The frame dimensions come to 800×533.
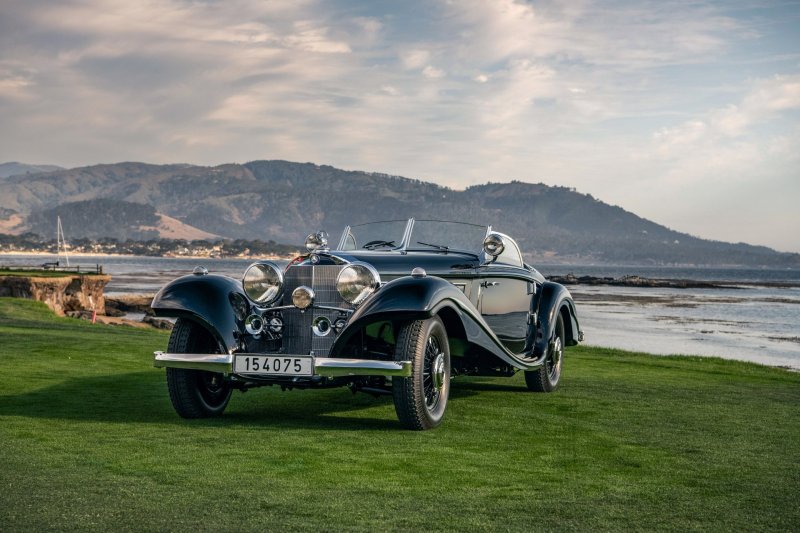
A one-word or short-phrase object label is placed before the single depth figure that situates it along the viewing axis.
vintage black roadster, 8.45
